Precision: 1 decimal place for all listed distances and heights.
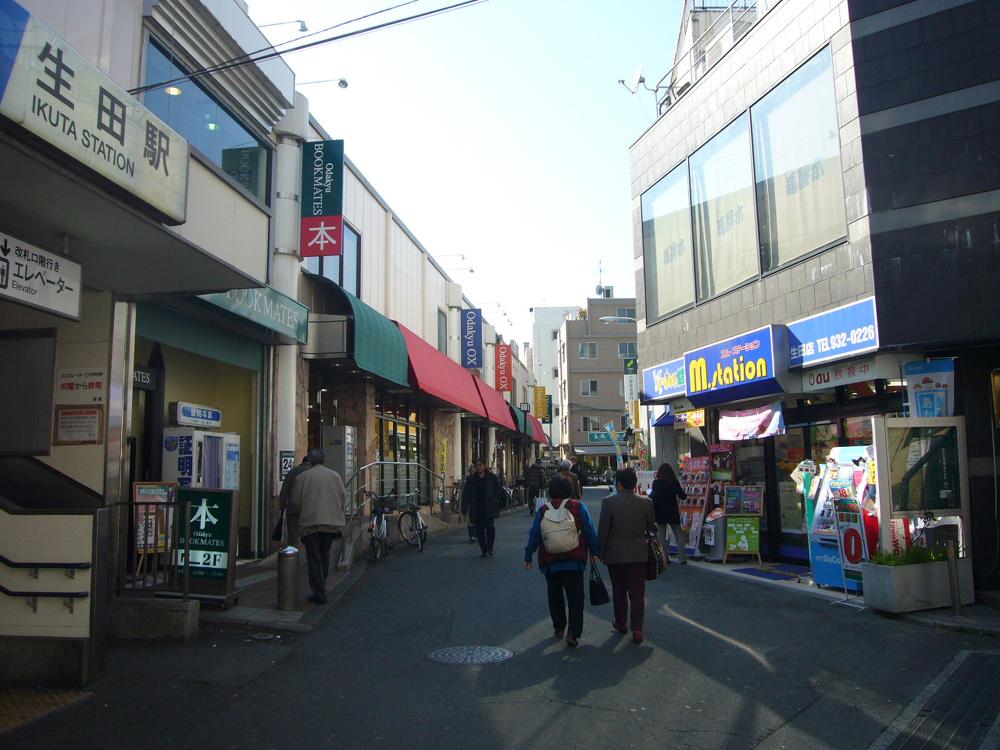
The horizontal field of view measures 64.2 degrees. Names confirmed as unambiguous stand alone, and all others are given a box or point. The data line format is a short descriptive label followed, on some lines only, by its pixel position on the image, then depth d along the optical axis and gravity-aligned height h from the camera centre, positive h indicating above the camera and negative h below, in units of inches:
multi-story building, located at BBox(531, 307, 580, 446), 3206.2 +531.3
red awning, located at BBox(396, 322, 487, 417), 716.6 +104.0
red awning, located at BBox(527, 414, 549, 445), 1735.1 +100.0
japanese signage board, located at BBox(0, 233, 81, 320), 229.6 +62.9
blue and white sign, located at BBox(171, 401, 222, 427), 448.1 +38.8
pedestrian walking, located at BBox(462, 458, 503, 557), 537.0 -17.4
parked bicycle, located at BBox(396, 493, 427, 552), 576.1 -35.0
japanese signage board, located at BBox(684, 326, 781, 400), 454.6 +64.2
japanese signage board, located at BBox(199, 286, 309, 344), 418.1 +98.0
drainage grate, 187.2 -63.1
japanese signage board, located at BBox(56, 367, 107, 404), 319.6 +39.8
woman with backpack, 282.2 -26.0
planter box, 321.7 -48.6
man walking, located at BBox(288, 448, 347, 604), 350.9 -14.5
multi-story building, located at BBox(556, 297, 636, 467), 2354.8 +308.4
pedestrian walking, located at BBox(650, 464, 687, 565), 487.5 -15.2
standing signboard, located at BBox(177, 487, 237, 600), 320.2 -25.8
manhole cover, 265.0 -60.2
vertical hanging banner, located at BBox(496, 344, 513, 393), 1326.3 +177.1
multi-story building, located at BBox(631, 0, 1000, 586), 364.5 +123.2
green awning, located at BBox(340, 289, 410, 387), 565.9 +102.3
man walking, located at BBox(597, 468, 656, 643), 288.5 -26.2
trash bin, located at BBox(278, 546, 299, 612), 329.1 -40.0
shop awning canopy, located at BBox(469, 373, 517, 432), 1085.1 +104.3
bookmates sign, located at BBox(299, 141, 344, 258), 519.8 +181.6
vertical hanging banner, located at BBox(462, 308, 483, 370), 1071.0 +183.3
